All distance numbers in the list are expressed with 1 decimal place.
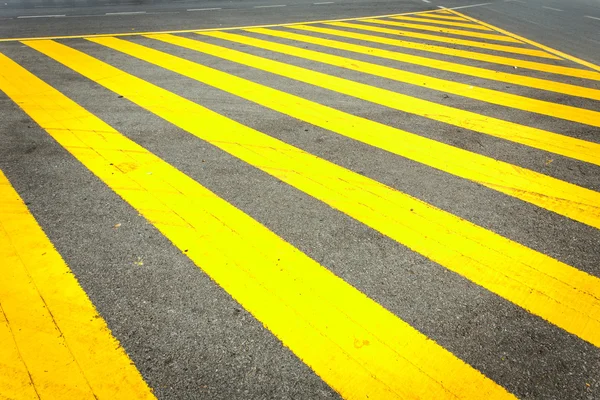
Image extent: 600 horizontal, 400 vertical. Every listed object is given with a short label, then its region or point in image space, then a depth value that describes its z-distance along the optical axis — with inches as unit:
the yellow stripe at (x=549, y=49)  330.6
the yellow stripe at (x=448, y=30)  409.4
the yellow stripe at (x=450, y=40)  360.2
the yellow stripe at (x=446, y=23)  456.4
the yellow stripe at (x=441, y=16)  502.8
